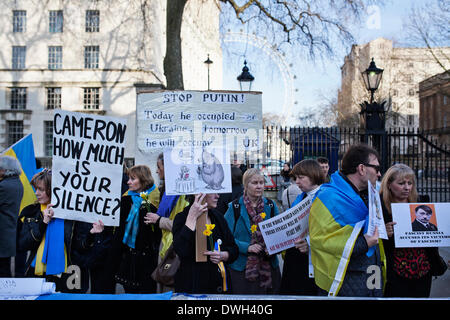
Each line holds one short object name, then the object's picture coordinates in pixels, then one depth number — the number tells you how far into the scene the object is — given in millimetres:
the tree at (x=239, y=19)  13867
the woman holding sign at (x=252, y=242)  4492
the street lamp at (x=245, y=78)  12117
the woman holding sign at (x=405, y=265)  3494
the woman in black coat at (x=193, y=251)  3686
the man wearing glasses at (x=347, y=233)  3096
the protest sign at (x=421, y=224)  3441
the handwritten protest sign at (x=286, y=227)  4078
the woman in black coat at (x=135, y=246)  4754
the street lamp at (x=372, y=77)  10719
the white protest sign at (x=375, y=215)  3047
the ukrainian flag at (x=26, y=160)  6459
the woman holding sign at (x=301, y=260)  4254
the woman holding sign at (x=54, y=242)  3961
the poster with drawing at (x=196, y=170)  3852
